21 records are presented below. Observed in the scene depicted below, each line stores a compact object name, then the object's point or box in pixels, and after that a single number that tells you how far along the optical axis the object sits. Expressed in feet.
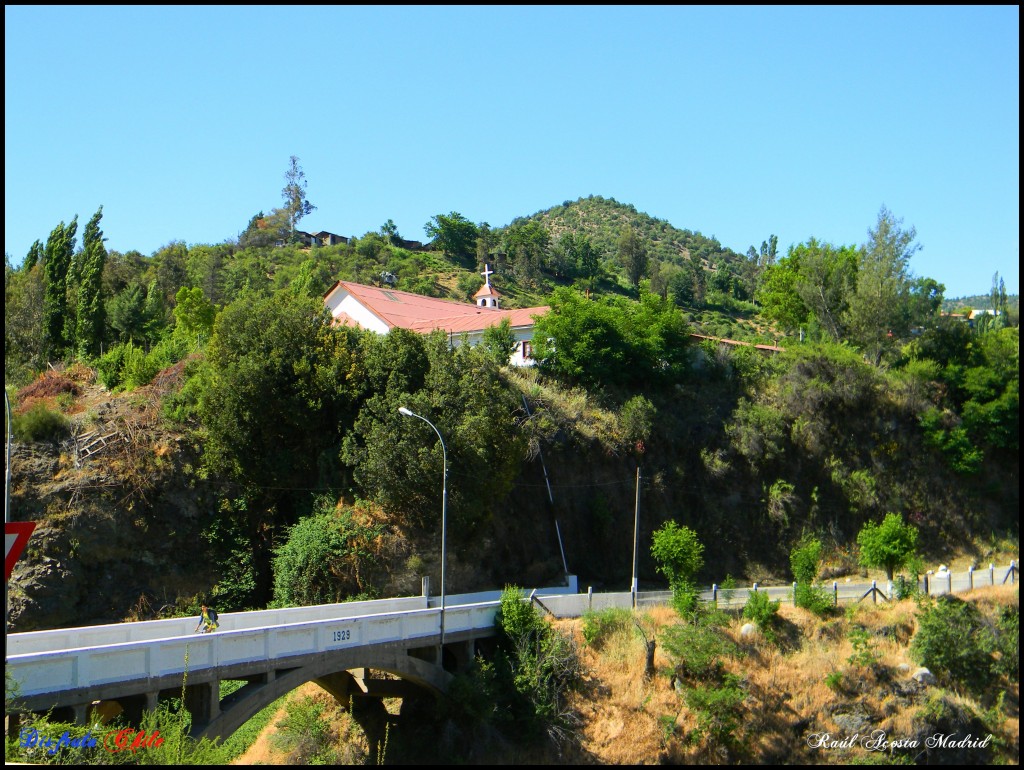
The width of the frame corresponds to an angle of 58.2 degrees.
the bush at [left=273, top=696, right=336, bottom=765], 83.10
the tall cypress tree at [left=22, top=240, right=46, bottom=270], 152.25
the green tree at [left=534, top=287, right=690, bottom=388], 131.85
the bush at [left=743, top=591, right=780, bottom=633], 96.89
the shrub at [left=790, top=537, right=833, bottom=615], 101.35
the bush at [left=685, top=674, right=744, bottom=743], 84.12
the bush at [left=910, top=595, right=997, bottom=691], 94.48
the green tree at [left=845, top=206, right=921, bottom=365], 151.74
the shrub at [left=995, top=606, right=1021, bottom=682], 96.32
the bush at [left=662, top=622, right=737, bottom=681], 87.86
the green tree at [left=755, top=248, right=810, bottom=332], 187.52
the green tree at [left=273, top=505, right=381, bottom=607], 92.38
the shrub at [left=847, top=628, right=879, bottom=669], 94.73
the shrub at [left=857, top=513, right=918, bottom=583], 105.60
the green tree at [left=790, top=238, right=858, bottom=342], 161.27
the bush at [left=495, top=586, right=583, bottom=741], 83.51
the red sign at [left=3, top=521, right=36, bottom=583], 36.96
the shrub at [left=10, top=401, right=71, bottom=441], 99.14
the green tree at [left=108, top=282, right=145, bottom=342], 140.87
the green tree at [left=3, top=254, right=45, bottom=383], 133.59
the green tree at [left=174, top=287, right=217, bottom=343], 134.41
